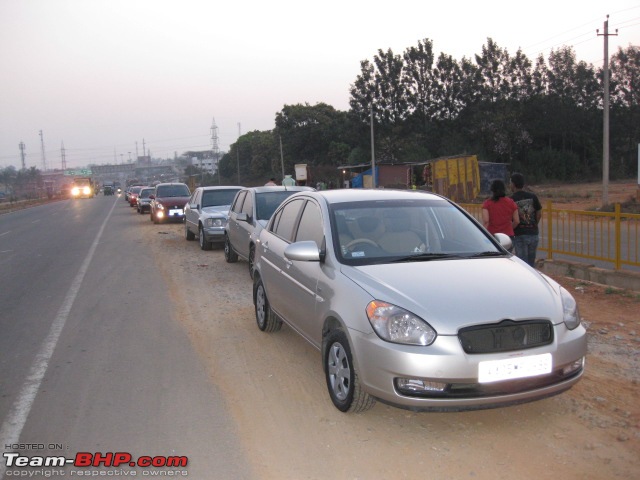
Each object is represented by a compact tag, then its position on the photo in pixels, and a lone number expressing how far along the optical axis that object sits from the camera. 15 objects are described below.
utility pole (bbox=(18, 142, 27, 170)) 133.25
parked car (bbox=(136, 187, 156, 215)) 29.81
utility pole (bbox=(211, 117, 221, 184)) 109.81
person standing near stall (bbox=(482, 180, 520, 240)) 7.65
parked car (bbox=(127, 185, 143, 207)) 37.49
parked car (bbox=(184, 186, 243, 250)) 13.91
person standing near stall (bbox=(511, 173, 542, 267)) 7.91
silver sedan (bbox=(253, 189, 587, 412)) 3.69
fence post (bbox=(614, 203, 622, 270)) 8.80
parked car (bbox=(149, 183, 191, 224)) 22.08
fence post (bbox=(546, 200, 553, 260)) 10.28
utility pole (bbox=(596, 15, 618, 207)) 24.03
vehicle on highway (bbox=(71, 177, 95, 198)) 74.25
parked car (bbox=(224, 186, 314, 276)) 10.16
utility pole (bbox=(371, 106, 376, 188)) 38.61
